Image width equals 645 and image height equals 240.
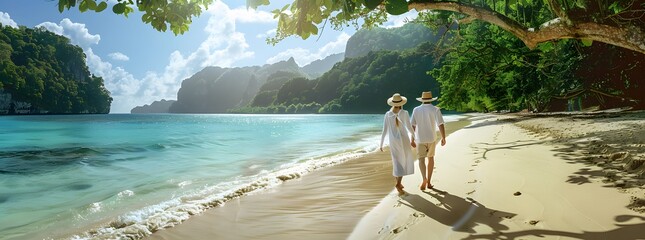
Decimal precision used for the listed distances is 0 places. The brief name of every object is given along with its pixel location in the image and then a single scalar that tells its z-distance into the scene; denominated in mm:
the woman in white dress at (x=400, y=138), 5922
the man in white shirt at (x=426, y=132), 6035
